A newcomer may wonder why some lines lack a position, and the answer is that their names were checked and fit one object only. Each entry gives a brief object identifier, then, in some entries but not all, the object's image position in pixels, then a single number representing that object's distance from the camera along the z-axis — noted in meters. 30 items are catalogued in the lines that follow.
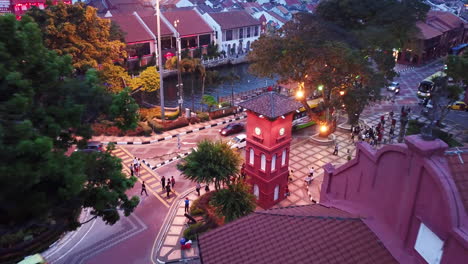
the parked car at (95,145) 28.14
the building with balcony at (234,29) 71.54
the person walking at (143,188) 24.76
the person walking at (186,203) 22.73
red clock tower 22.52
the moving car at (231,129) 35.19
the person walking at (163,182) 25.22
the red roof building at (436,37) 65.38
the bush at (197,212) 23.08
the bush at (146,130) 34.51
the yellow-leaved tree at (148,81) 40.78
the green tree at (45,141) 11.23
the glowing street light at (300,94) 32.88
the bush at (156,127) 35.47
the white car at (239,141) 32.06
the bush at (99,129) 34.35
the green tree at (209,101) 40.38
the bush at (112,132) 34.53
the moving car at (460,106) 43.69
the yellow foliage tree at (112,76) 36.31
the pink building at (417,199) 7.82
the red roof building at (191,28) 67.19
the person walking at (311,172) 26.76
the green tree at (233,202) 19.92
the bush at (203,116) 38.66
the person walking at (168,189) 24.73
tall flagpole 35.20
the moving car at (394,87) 48.56
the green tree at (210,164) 21.03
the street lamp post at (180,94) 39.12
